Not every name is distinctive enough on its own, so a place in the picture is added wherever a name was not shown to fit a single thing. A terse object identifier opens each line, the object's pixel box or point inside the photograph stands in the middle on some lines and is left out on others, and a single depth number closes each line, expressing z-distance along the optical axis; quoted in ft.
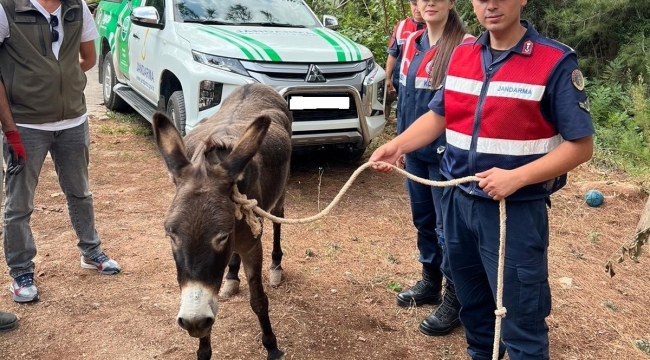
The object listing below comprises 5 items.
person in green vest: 11.81
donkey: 7.99
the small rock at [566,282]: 14.42
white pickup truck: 18.70
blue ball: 19.84
